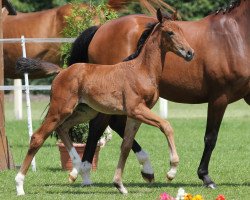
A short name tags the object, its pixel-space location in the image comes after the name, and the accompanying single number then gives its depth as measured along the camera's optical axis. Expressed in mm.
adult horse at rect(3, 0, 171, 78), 29451
